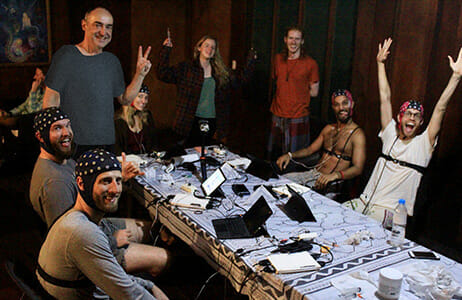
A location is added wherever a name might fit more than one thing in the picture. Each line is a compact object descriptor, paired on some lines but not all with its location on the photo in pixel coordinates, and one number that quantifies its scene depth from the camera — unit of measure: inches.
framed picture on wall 238.7
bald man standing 134.8
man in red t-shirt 185.8
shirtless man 155.3
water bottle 102.4
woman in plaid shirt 184.1
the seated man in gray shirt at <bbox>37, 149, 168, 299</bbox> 81.8
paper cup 79.2
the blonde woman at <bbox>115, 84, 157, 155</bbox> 172.1
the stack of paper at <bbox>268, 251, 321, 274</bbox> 88.8
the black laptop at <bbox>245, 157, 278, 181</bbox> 141.5
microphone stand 138.5
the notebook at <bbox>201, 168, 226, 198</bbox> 126.0
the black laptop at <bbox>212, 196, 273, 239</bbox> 103.5
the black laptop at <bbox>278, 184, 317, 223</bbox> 110.9
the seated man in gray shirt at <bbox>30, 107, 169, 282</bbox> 103.7
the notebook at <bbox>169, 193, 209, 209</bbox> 119.0
